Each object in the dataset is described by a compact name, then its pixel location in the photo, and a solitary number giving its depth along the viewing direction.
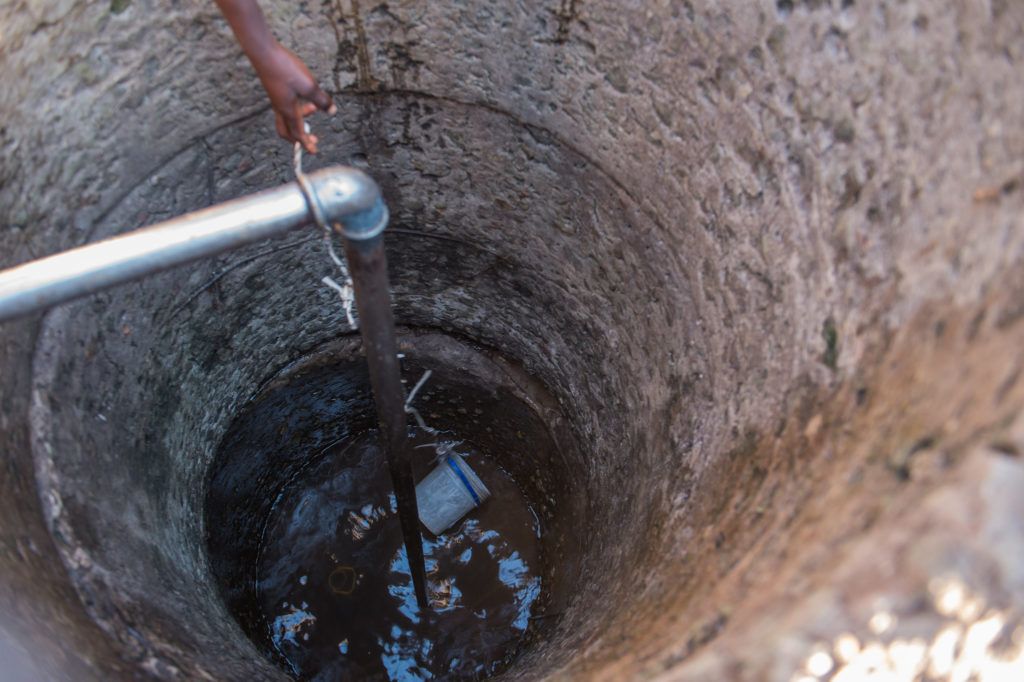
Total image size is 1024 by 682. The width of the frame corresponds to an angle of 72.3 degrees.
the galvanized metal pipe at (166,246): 1.16
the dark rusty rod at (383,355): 1.43
